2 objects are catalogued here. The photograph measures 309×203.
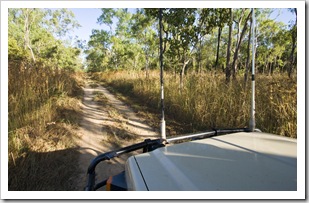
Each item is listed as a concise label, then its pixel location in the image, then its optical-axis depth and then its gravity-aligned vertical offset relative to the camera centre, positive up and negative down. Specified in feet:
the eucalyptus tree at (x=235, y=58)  19.33 +4.79
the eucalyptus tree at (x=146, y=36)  43.03 +17.14
